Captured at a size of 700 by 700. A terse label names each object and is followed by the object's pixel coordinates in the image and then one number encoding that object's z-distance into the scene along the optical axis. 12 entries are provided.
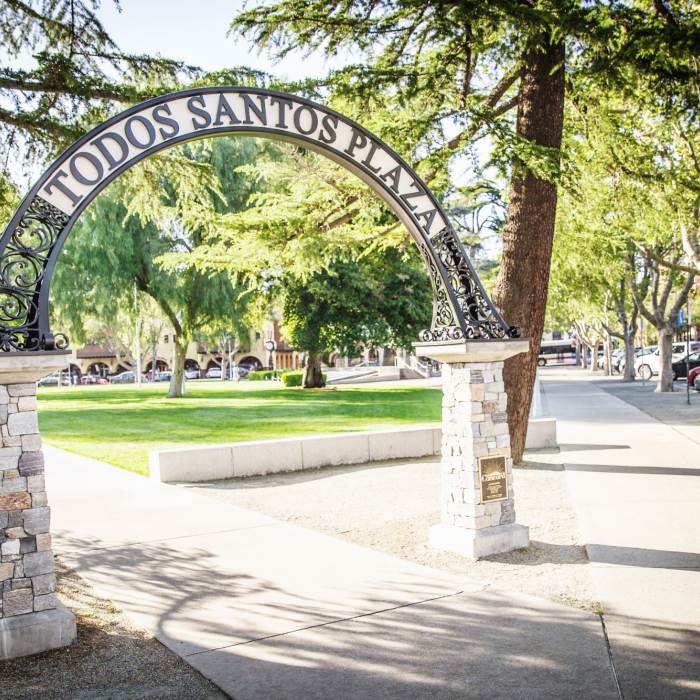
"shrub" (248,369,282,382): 56.56
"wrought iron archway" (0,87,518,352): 5.46
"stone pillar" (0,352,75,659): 5.13
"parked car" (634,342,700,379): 40.46
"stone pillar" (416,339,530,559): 7.29
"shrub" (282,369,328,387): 41.94
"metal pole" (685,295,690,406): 32.62
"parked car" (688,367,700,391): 27.34
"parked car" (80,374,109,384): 76.50
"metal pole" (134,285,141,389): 31.15
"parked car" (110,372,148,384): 72.62
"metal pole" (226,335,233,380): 67.91
